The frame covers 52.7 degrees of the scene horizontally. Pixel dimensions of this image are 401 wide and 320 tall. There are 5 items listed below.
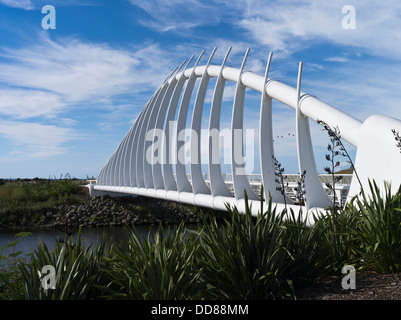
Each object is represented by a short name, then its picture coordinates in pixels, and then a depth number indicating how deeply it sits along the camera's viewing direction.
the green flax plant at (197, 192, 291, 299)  4.56
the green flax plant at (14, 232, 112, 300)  4.45
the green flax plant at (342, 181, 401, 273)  4.98
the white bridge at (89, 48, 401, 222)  7.89
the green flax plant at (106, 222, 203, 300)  4.35
